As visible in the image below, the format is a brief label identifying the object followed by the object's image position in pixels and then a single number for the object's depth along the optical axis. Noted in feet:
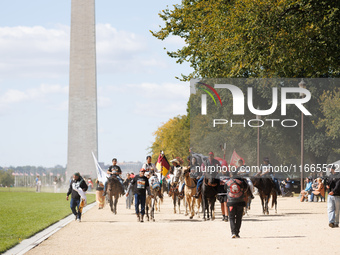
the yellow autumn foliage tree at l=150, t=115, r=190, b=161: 391.45
